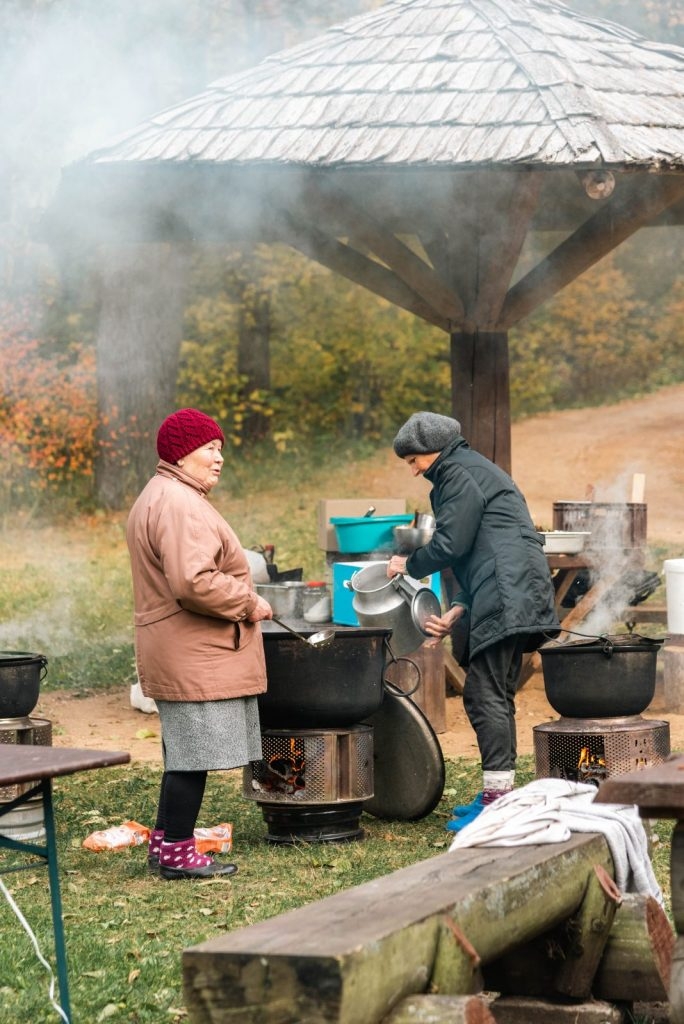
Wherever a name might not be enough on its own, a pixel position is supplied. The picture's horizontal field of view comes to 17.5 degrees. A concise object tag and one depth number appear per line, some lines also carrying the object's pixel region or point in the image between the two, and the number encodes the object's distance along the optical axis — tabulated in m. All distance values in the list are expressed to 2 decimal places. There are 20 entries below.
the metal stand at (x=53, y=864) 5.43
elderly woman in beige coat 7.60
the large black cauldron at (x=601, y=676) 8.60
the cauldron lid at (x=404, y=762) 8.85
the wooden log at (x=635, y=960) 5.54
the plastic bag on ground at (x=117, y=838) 8.52
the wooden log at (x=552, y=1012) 5.43
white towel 5.55
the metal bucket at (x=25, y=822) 8.52
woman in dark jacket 8.53
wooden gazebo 10.98
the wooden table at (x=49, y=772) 5.06
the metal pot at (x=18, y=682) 8.78
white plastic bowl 12.33
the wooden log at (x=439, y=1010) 4.30
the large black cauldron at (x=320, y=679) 8.29
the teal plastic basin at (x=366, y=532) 11.18
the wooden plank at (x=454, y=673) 12.49
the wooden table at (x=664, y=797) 4.71
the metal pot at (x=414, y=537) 10.05
